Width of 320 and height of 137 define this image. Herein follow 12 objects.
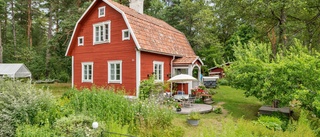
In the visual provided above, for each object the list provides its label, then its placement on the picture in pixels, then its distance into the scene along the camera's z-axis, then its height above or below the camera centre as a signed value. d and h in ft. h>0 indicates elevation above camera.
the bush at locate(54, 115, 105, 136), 15.99 -4.67
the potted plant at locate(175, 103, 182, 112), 30.39 -5.83
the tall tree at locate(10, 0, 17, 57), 99.60 +22.05
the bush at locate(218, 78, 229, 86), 66.91 -4.13
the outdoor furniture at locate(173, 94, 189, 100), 36.20 -5.05
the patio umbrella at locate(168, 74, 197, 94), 34.96 -1.46
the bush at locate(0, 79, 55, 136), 16.98 -3.19
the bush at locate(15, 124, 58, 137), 15.24 -4.85
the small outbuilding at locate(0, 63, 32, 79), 62.96 -0.06
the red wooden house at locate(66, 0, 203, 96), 37.81 +4.02
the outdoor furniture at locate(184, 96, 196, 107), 34.55 -5.67
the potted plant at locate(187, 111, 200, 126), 24.58 -6.15
